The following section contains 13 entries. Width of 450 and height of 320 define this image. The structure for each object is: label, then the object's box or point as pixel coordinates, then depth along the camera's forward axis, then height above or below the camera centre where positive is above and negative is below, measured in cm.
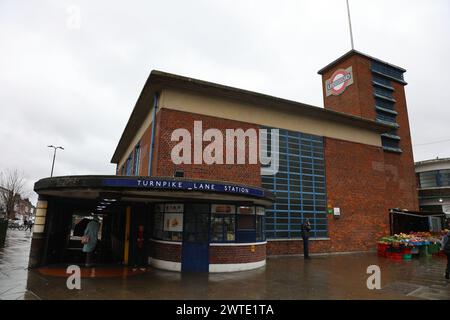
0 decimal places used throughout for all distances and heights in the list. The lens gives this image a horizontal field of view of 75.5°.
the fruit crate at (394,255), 1575 -171
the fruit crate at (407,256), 1559 -169
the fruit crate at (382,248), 1674 -143
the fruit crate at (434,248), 1750 -142
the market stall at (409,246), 1578 -124
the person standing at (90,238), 1112 -67
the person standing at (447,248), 1017 -81
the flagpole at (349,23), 2918 +2009
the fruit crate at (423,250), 1698 -149
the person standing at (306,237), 1520 -73
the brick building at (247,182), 1114 +224
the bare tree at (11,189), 4047 +462
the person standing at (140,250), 1201 -118
